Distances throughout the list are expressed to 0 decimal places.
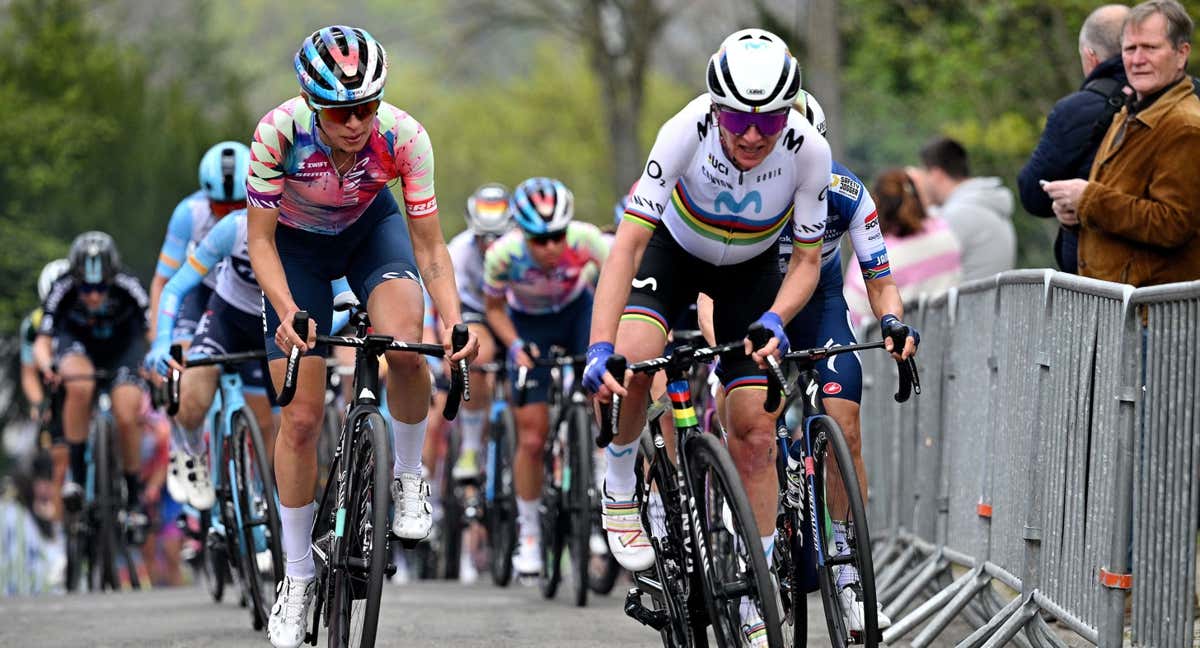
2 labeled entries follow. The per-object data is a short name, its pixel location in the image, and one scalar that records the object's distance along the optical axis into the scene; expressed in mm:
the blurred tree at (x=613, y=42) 71875
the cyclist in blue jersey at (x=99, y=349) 27828
